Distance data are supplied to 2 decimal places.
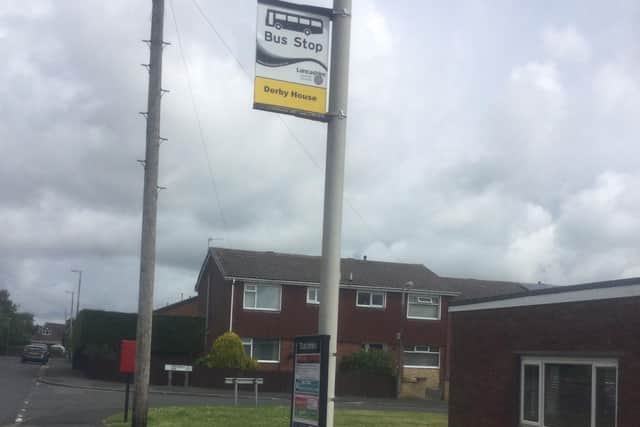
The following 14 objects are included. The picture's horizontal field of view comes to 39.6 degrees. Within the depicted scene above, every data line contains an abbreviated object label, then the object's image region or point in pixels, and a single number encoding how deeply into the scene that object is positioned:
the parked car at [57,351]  105.19
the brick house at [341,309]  46.66
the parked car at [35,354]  64.00
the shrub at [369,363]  45.62
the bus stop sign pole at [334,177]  8.12
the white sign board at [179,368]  31.58
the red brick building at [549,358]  11.91
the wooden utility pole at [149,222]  18.70
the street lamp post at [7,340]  109.12
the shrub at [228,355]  42.84
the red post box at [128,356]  21.39
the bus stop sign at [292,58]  7.95
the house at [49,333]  180.25
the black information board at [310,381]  7.92
